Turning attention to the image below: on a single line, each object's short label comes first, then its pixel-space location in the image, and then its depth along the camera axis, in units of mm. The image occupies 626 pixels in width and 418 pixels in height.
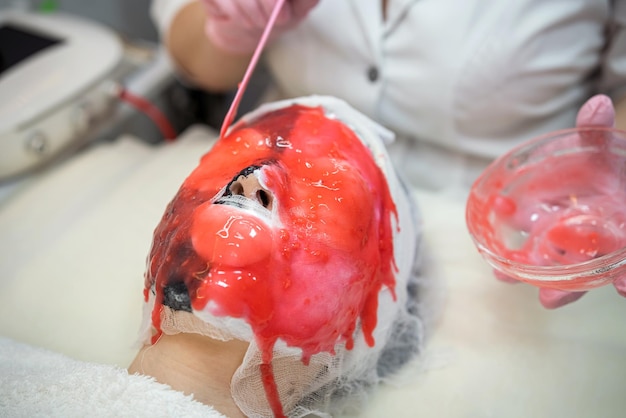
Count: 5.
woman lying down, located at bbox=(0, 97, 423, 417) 429
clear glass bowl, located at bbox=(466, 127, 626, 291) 598
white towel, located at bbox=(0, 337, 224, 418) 436
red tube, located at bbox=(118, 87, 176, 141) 996
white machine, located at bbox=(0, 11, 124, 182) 819
